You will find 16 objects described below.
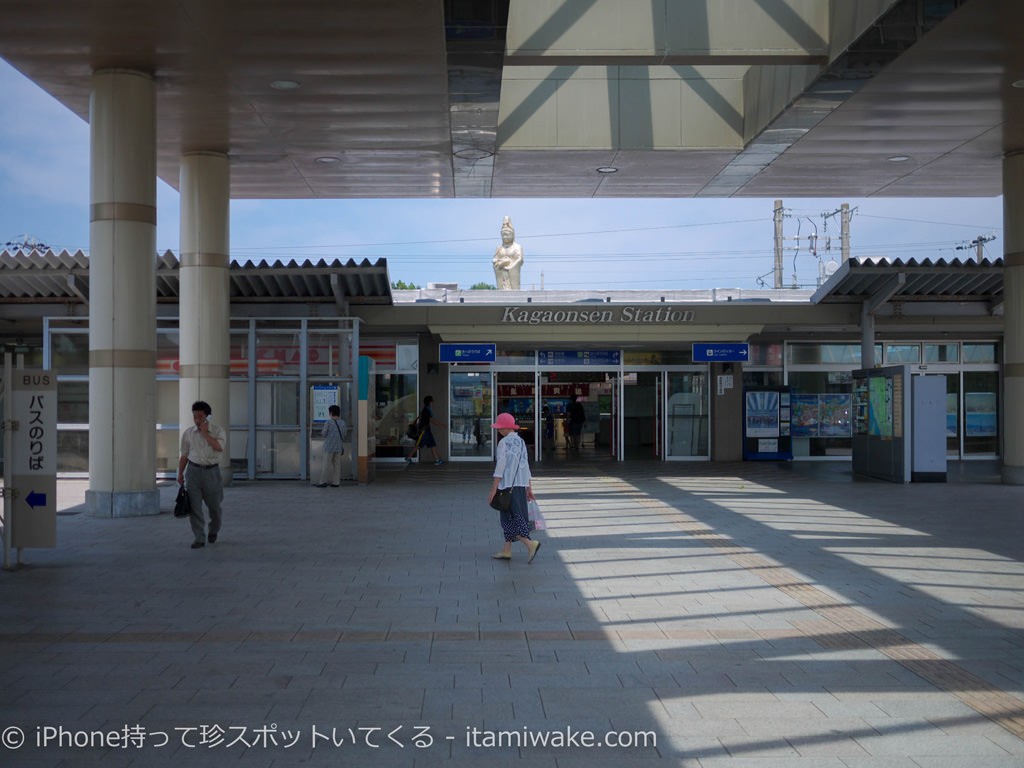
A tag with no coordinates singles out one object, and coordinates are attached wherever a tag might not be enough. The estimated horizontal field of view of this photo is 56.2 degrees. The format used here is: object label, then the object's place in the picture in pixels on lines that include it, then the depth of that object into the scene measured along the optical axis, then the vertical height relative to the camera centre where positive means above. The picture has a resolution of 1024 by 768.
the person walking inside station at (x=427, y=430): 22.56 -0.87
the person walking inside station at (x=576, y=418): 25.19 -0.65
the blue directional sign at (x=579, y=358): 24.19 +0.89
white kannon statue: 31.89 +4.48
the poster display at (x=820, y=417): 24.36 -0.61
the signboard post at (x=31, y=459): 9.20 -0.62
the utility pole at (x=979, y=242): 48.52 +7.91
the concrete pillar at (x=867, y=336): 20.70 +1.24
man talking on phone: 10.58 -0.78
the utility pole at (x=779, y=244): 50.69 +8.21
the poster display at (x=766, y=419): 23.75 -0.65
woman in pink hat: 9.38 -0.86
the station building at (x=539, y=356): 18.58 +0.88
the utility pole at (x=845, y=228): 52.47 +9.09
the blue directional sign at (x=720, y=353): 22.61 +0.95
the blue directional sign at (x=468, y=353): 22.81 +0.97
